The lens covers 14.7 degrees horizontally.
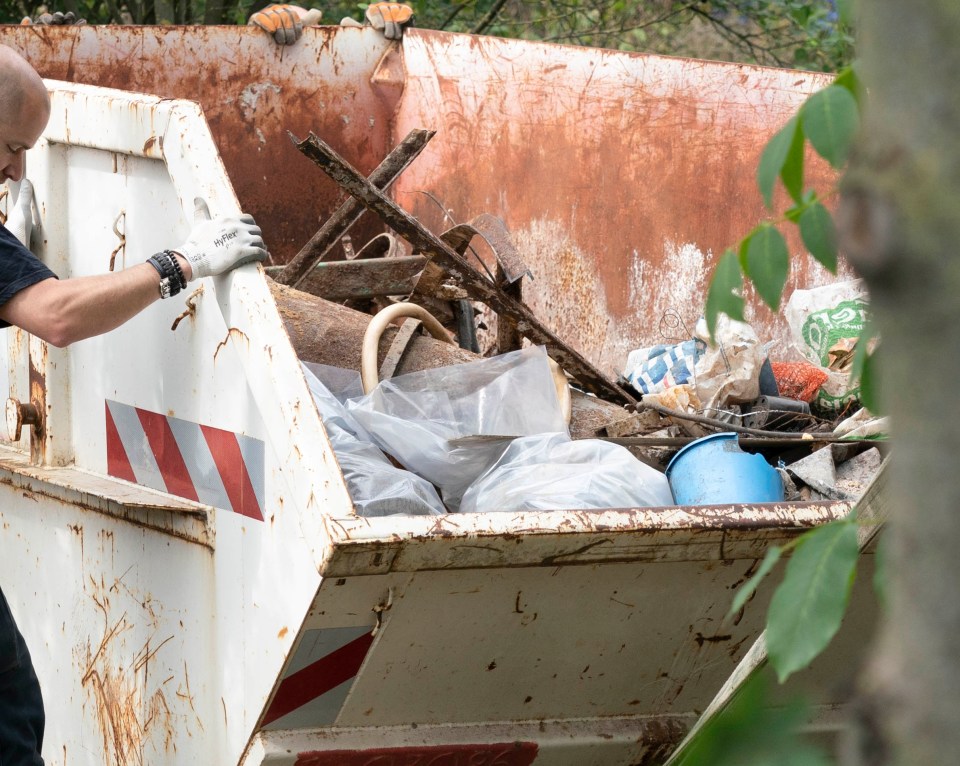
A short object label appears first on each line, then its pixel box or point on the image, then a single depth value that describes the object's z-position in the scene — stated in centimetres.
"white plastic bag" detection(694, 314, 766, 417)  880
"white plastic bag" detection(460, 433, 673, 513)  791
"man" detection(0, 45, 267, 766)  789
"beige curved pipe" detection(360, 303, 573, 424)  852
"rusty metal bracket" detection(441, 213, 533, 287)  923
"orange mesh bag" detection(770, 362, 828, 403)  896
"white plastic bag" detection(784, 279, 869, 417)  890
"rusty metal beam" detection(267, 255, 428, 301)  970
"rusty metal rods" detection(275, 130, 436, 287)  937
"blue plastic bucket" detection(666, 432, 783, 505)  801
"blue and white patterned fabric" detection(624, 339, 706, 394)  912
